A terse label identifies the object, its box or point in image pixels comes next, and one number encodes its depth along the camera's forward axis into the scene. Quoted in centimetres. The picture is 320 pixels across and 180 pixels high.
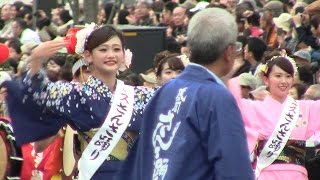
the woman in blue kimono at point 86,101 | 1352
